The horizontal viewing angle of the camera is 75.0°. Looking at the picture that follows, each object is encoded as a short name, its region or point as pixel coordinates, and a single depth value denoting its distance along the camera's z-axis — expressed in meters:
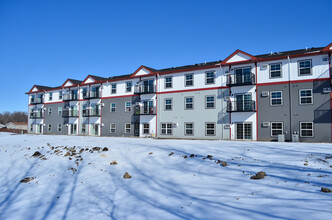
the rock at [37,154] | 13.91
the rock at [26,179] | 9.36
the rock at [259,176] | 7.34
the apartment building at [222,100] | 19.98
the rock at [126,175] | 8.92
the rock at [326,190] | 5.70
